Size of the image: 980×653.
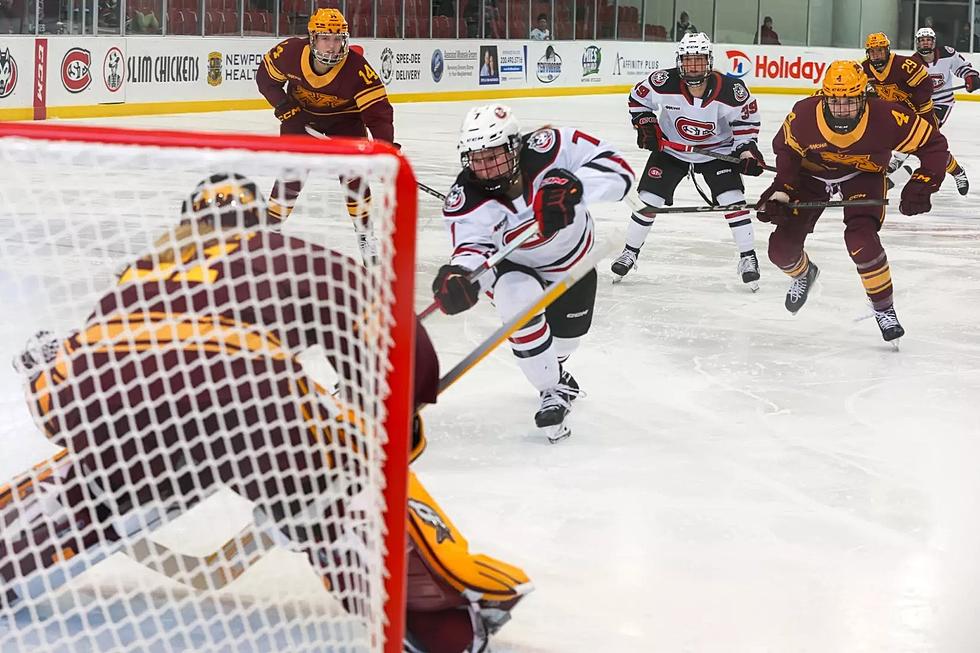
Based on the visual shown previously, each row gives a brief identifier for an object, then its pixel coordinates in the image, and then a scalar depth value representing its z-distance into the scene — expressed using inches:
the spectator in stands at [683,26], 1436.2
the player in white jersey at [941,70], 783.1
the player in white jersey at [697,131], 434.2
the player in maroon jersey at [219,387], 152.2
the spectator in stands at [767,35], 1436.2
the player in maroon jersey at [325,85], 459.6
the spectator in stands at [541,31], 1268.2
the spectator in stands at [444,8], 1148.6
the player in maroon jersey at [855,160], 349.9
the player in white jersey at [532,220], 246.4
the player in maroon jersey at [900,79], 654.3
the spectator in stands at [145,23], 853.9
